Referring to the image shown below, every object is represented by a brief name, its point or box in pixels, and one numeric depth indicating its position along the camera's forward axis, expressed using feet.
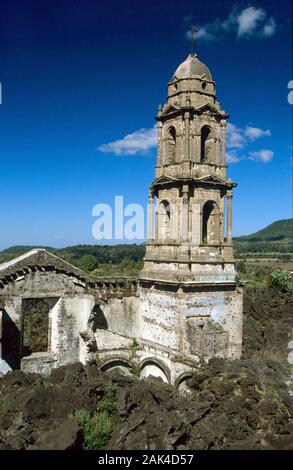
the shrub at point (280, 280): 185.98
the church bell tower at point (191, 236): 69.51
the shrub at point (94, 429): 44.41
